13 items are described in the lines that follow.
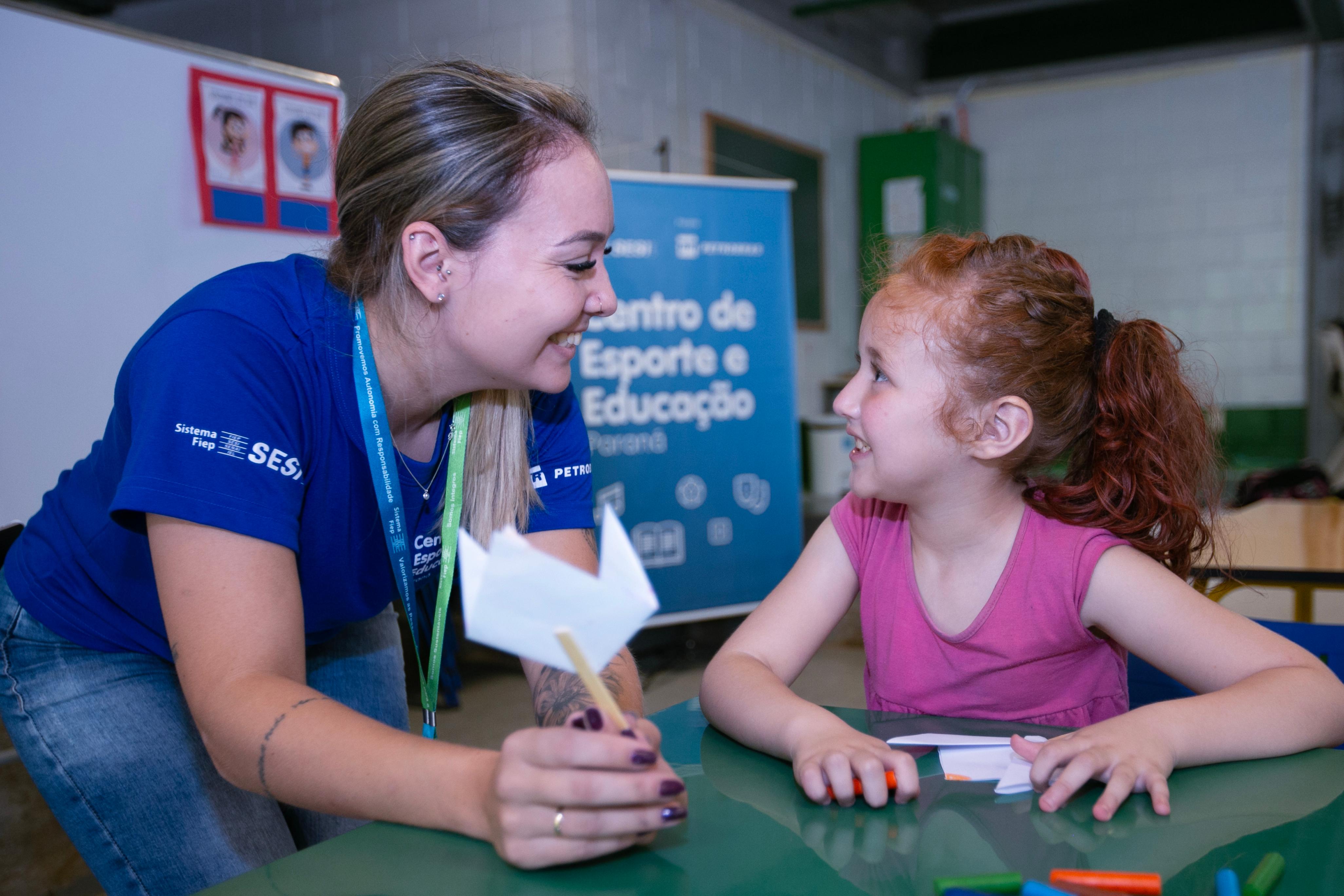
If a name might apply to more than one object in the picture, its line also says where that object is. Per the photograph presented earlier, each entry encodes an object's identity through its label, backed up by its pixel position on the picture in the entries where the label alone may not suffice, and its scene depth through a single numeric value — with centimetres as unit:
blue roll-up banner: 332
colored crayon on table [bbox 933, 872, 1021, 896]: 58
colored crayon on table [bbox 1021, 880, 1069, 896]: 55
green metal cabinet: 614
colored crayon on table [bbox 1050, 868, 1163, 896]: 58
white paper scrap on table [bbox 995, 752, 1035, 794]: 75
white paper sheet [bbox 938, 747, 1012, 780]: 78
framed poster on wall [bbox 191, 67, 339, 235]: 237
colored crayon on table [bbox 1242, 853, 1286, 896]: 58
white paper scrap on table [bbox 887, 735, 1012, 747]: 83
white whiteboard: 209
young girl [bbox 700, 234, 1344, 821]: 110
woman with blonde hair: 86
